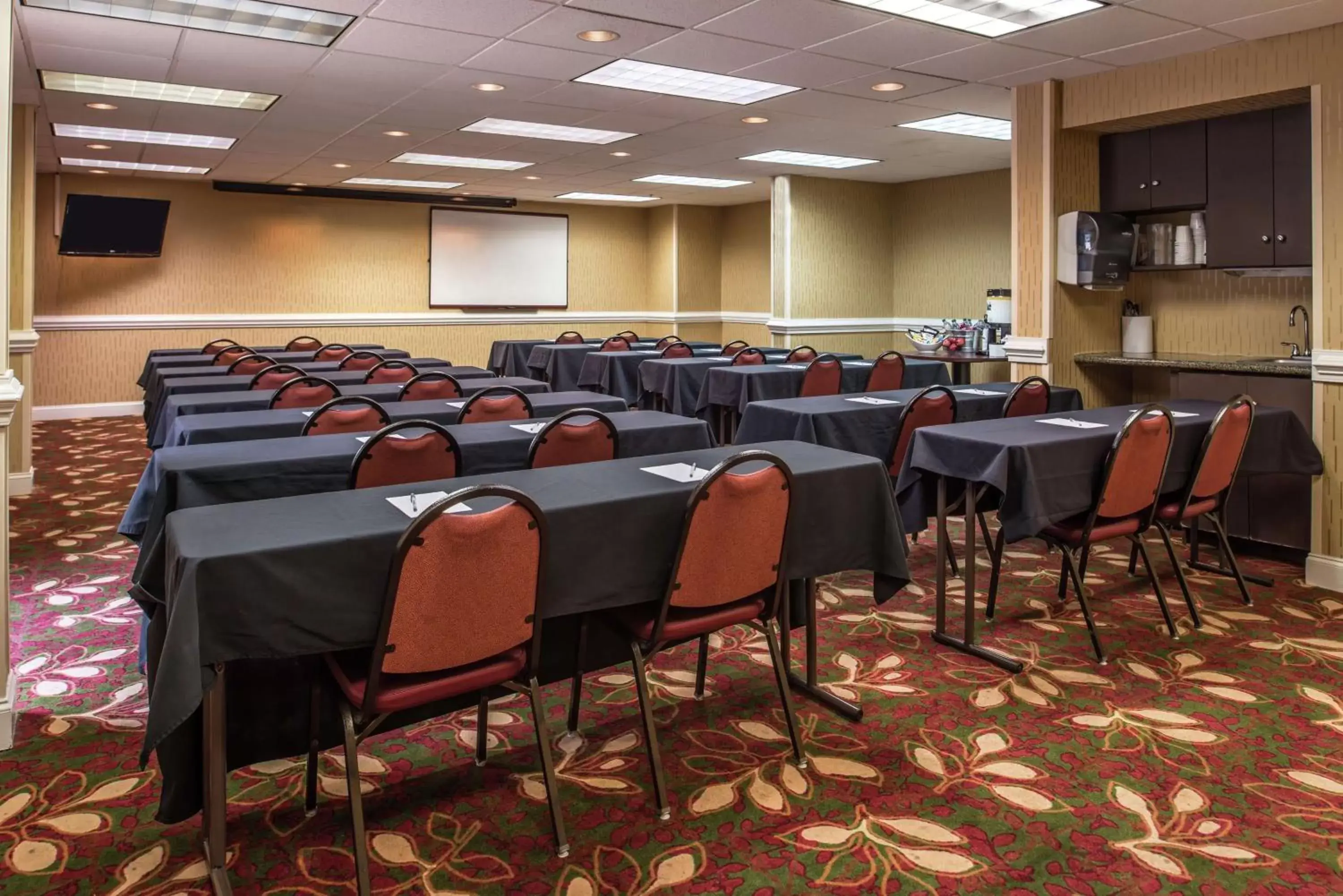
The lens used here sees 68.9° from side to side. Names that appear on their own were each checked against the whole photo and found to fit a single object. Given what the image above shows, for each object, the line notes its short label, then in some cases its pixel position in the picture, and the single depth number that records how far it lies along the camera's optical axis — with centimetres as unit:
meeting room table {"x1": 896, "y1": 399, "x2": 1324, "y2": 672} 359
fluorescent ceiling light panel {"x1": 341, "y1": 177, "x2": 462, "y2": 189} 1174
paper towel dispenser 591
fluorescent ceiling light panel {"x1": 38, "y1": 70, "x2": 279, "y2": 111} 653
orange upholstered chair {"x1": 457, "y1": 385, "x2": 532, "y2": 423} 469
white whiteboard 1365
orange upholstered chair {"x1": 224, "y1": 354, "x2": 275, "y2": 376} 732
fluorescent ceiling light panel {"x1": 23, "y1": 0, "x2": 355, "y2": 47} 483
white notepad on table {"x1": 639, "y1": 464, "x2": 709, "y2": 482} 290
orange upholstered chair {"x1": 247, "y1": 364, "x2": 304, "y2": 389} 636
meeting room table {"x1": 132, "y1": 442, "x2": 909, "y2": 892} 207
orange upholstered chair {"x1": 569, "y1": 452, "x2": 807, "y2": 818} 251
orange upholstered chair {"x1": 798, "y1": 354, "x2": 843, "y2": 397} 718
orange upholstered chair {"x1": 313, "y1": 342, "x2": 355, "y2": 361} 896
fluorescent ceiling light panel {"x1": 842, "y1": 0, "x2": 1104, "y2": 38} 481
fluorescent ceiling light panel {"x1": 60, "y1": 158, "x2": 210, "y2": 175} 1029
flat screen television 1090
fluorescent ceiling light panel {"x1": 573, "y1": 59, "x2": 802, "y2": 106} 622
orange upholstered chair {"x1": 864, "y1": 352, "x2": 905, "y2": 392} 761
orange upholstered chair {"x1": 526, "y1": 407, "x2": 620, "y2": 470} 385
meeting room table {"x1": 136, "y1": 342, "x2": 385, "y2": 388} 941
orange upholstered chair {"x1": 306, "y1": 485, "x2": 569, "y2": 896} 209
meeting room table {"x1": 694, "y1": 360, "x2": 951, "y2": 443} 707
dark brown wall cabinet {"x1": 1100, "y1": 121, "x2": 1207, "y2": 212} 572
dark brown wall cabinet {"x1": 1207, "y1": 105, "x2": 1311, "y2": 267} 520
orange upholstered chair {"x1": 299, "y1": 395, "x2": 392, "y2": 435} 439
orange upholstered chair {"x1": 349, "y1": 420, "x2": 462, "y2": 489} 353
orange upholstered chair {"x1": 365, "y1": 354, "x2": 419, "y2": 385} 667
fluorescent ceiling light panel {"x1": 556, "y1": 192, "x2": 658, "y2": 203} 1334
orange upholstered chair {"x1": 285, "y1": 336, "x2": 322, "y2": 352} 1047
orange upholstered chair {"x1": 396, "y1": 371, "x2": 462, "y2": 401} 569
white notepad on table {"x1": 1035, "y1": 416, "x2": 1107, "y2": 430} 409
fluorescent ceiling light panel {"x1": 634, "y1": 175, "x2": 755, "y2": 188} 1135
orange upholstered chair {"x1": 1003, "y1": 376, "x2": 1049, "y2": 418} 518
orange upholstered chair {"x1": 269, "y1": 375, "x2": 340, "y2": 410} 532
